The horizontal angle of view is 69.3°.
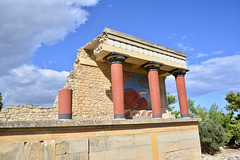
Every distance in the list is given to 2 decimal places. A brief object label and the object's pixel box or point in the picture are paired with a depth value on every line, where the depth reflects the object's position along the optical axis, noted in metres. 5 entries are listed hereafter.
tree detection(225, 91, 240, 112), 20.48
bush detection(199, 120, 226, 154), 16.19
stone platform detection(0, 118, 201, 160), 4.11
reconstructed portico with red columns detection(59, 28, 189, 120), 8.26
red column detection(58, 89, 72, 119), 5.71
